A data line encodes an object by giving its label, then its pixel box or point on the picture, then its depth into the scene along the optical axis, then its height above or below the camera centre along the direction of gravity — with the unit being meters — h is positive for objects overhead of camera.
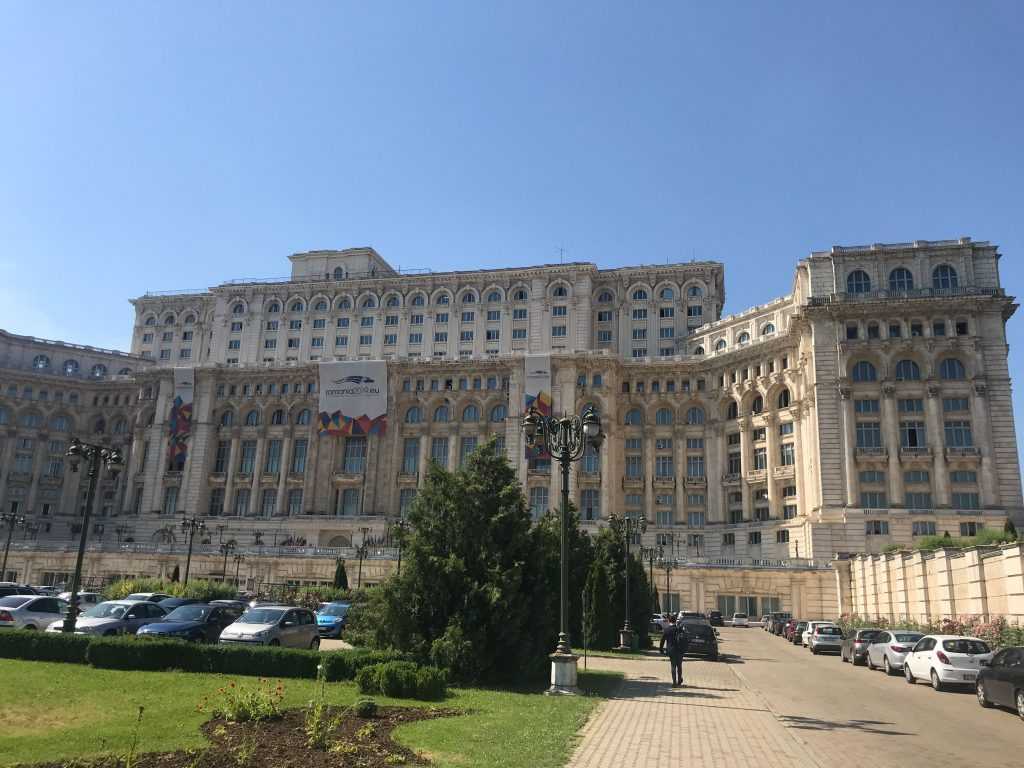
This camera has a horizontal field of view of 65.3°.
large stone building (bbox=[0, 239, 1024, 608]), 67.50 +17.74
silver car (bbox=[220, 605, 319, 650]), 24.36 -1.96
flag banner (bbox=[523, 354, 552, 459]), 83.25 +19.68
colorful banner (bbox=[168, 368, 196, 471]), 91.69 +14.90
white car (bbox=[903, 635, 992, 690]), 22.88 -1.96
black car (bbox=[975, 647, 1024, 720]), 18.14 -2.06
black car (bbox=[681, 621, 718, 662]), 34.01 -2.55
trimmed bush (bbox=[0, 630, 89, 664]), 20.36 -2.24
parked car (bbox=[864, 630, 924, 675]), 28.34 -2.17
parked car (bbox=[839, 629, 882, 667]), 33.09 -2.38
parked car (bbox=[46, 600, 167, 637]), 25.61 -1.90
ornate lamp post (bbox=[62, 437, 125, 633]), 27.05 +3.74
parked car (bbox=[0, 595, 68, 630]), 27.69 -1.91
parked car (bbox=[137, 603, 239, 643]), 24.48 -1.93
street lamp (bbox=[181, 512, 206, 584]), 59.77 +2.88
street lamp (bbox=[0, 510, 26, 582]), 57.46 +2.72
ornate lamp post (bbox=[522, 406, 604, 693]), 19.69 +3.48
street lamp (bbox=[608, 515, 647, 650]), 36.97 +1.86
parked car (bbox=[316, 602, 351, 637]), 36.03 -2.32
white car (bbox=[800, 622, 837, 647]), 41.60 -2.41
